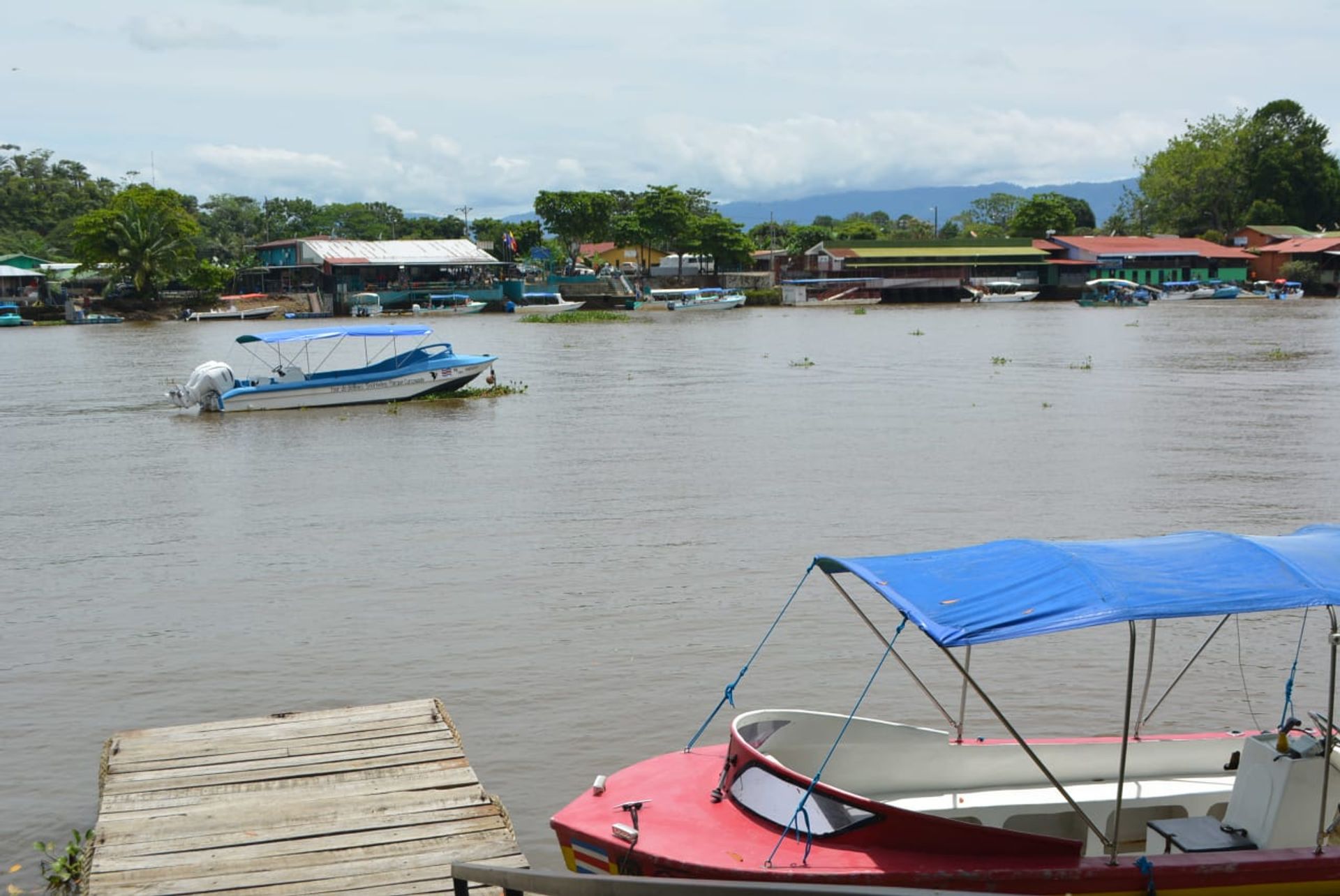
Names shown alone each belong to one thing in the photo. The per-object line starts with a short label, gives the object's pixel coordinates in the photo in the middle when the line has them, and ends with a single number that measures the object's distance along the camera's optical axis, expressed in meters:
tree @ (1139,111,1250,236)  105.50
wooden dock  5.86
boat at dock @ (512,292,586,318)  81.12
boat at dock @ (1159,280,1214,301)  82.81
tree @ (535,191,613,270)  95.56
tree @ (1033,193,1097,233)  140.50
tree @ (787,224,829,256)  106.31
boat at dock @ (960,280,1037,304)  84.69
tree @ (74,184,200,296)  77.56
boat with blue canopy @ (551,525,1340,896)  5.31
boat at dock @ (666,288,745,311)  80.69
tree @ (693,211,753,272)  93.00
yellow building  102.69
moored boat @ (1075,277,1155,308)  77.25
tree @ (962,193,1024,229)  138.62
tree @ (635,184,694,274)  92.56
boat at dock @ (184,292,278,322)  78.38
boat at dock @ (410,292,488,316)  82.81
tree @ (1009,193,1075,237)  103.38
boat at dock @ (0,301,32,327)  75.38
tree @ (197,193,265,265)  98.38
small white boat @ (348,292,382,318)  81.50
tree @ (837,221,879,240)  115.38
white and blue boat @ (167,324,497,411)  28.83
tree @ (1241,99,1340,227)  102.88
